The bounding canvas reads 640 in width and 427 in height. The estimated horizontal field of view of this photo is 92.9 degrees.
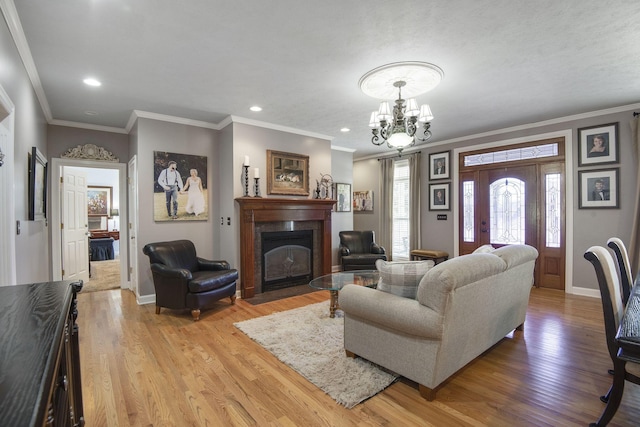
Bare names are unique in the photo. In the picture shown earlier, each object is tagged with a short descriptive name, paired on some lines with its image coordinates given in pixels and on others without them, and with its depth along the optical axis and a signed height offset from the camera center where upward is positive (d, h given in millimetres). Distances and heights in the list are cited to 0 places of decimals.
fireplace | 4531 -216
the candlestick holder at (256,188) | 4634 +372
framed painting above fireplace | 4922 +656
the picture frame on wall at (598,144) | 4230 +936
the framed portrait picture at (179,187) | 4336 +382
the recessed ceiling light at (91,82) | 3178 +1403
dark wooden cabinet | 566 -354
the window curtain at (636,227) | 3939 -226
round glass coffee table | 3440 -831
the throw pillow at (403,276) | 2232 -482
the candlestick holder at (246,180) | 4551 +486
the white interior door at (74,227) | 5035 -232
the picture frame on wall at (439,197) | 5918 +287
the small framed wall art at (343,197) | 6490 +320
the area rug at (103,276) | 5188 -1231
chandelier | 2910 +1311
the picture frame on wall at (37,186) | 2932 +303
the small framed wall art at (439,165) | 5941 +914
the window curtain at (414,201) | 6309 +215
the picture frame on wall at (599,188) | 4230 +306
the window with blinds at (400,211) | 6652 +8
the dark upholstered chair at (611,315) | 1659 -607
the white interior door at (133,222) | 4324 -135
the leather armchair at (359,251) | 5672 -773
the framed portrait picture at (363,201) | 7276 +261
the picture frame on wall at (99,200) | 9227 +417
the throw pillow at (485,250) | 2786 -364
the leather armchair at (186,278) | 3598 -805
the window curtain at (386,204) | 6793 +169
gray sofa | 1968 -760
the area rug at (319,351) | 2193 -1253
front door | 4773 +16
